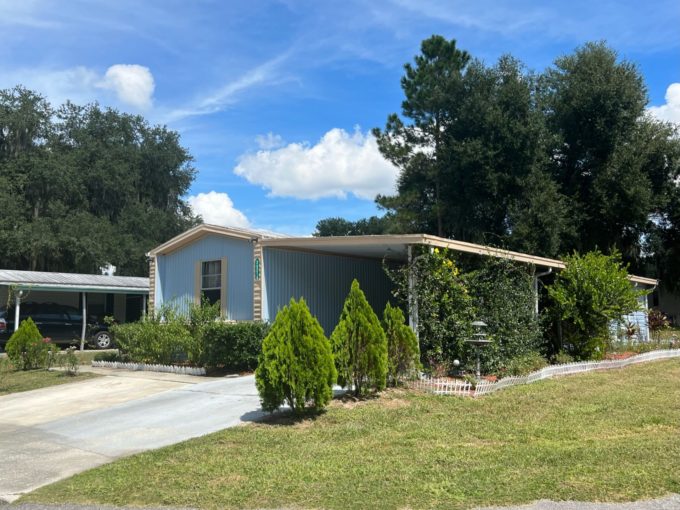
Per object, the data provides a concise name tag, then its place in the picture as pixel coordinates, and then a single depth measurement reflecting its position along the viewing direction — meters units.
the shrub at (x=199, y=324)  12.19
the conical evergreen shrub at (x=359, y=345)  8.48
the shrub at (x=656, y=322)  21.66
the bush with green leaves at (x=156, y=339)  12.71
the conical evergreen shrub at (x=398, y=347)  9.30
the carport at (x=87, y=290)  19.55
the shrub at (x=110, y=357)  14.10
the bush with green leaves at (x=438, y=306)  10.53
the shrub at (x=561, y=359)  12.75
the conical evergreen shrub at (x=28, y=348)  13.40
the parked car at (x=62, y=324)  19.92
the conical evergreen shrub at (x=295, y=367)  7.48
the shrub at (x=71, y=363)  12.58
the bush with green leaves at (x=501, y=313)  10.53
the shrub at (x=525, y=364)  10.50
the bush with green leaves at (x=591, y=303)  12.98
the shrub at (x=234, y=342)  11.50
